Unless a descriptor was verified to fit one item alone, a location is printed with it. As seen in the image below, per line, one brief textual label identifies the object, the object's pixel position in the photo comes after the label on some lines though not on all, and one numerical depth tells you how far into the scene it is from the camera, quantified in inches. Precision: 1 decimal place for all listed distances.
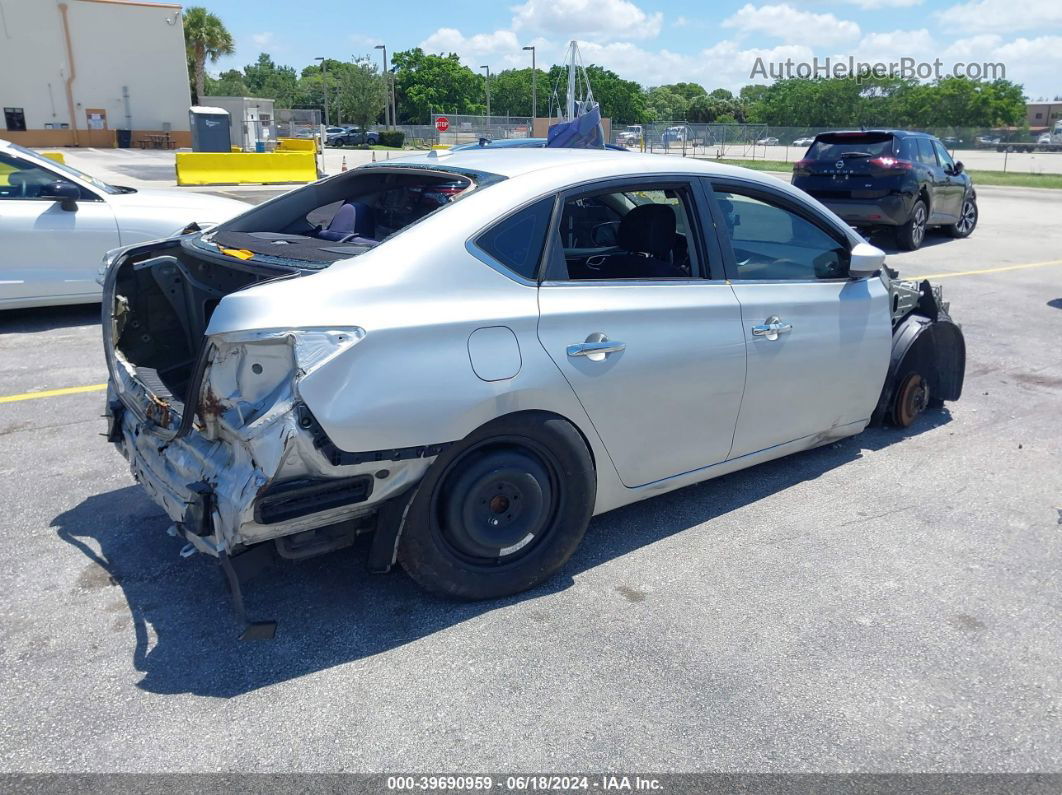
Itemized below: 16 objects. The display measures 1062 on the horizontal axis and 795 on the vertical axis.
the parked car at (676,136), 1802.4
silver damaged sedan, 110.2
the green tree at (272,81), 3523.1
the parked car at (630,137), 1818.4
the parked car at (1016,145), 1976.4
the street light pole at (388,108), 2480.3
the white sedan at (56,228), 279.4
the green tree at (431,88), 3494.1
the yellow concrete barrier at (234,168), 886.4
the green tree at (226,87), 2928.2
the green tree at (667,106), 5187.0
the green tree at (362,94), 2448.3
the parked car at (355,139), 2119.8
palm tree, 2186.3
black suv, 495.2
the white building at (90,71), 1535.4
